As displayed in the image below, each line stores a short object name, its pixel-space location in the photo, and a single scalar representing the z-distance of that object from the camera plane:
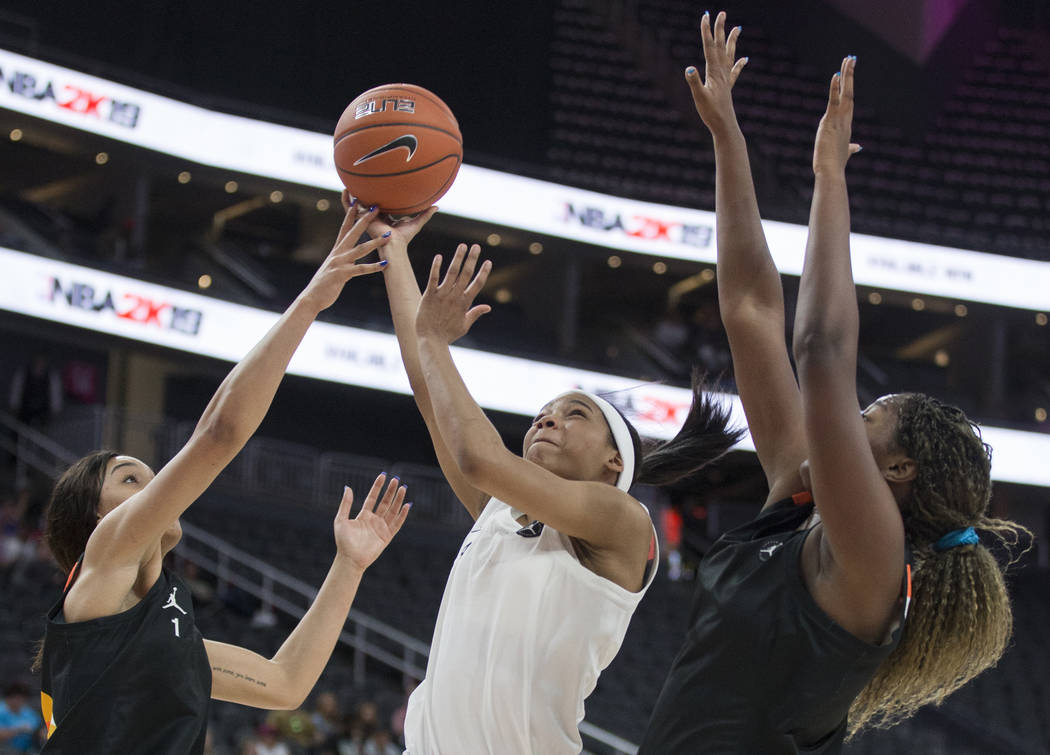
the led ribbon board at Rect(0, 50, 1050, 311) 17.25
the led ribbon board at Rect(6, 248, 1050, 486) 16.30
